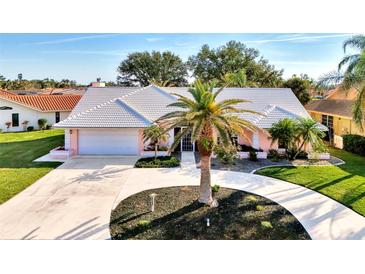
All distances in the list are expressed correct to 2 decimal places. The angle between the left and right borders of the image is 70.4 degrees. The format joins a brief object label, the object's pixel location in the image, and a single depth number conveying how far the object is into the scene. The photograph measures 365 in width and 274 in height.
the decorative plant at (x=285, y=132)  15.54
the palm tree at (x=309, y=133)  15.26
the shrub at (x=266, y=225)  7.74
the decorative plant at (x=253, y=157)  15.63
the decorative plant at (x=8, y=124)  20.12
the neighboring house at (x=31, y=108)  19.91
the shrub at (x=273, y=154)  16.23
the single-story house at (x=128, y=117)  16.78
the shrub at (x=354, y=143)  17.38
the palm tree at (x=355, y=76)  11.31
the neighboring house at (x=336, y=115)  19.84
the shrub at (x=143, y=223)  7.80
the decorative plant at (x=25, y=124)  22.35
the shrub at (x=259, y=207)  8.86
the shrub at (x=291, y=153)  16.23
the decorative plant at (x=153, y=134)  15.38
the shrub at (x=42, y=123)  24.84
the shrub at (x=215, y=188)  10.35
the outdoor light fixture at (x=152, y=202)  8.84
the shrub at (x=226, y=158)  13.38
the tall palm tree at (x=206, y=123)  8.41
